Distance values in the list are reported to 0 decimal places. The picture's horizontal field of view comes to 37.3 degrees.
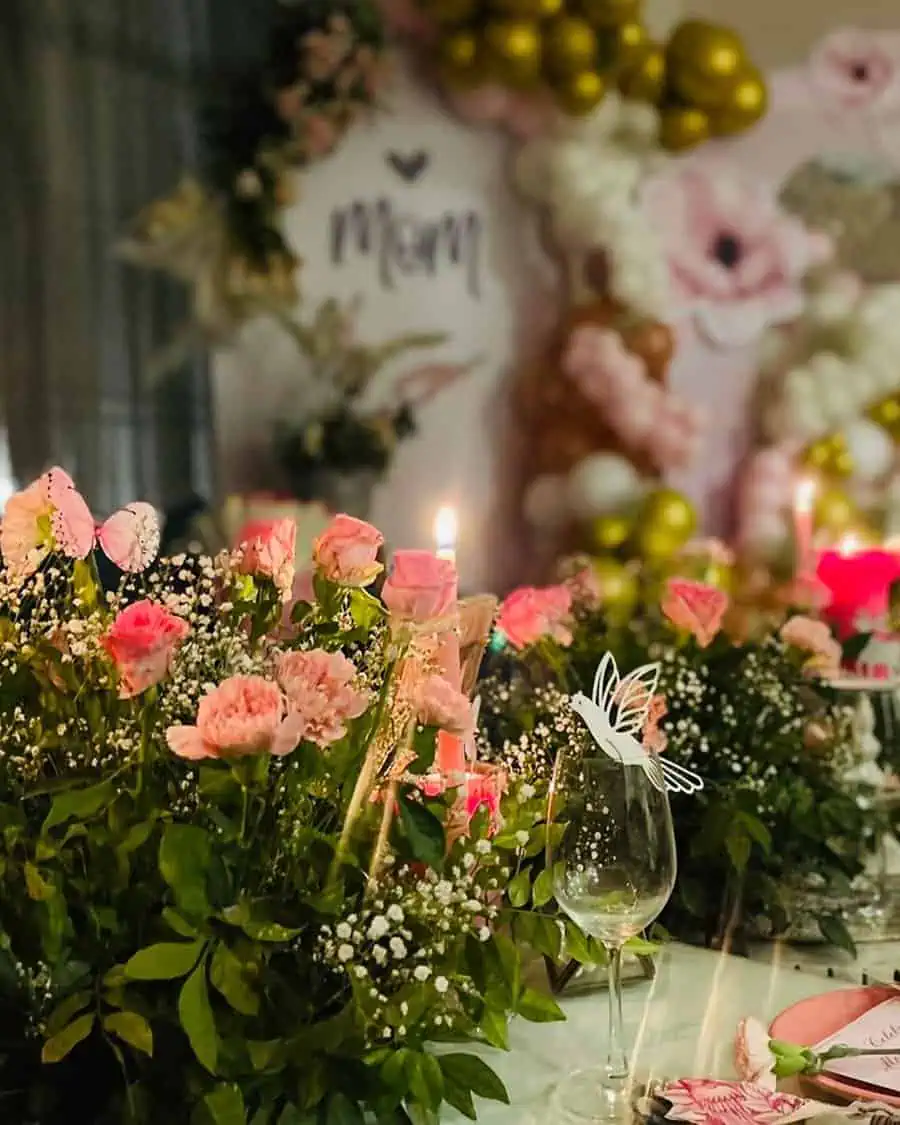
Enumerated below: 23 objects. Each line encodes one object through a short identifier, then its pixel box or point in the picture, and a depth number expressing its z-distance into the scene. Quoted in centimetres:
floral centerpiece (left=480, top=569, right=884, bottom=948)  108
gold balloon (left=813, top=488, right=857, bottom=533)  258
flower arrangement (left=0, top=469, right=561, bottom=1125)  69
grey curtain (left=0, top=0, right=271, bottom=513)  251
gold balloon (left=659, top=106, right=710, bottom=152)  275
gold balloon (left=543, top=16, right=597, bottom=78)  262
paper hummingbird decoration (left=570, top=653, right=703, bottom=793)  79
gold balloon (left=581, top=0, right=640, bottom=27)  262
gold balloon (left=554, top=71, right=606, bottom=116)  265
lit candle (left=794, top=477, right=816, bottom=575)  190
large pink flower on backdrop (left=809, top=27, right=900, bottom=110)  290
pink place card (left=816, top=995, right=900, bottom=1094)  75
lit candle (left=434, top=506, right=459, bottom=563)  101
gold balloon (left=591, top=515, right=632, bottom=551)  262
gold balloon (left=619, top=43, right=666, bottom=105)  270
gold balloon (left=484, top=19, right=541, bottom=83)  262
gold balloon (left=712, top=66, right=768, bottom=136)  275
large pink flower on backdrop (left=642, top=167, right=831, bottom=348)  287
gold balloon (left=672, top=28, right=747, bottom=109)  268
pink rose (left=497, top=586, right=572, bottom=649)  112
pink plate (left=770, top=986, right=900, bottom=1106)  83
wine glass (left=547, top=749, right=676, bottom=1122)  78
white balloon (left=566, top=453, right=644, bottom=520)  263
